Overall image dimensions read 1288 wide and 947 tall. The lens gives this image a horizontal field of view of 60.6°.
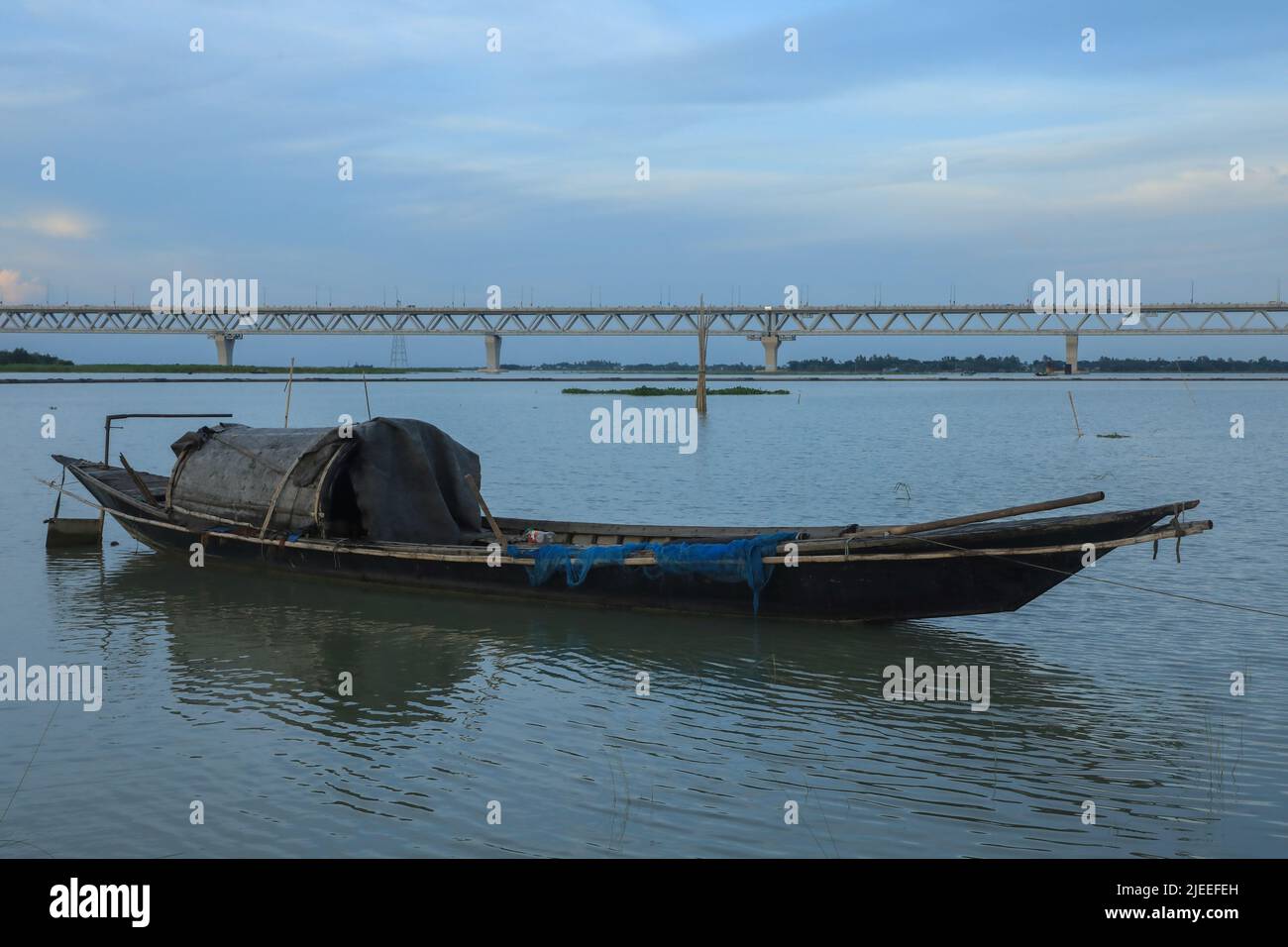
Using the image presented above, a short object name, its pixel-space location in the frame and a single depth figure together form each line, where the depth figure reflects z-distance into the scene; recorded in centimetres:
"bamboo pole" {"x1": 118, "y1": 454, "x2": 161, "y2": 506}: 1770
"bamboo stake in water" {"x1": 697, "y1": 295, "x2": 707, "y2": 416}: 5884
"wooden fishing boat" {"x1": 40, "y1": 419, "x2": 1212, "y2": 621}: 1118
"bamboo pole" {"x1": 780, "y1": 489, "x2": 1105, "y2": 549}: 1062
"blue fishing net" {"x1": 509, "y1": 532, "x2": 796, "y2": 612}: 1211
